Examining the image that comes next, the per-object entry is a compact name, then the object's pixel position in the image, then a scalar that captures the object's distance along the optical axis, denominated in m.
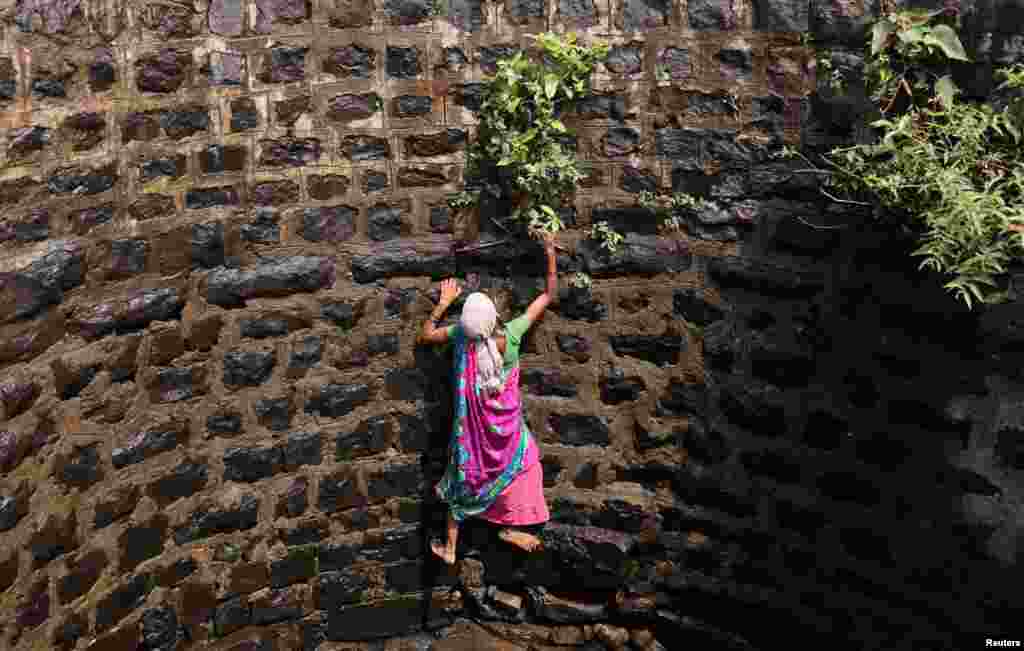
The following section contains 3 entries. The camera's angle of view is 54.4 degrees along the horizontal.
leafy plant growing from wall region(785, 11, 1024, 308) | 3.21
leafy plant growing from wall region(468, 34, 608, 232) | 3.95
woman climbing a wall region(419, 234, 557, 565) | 4.12
